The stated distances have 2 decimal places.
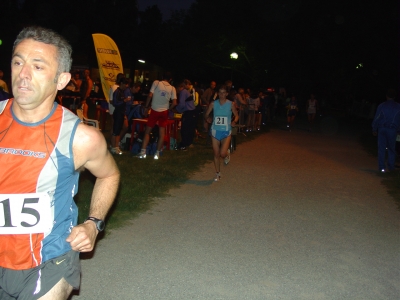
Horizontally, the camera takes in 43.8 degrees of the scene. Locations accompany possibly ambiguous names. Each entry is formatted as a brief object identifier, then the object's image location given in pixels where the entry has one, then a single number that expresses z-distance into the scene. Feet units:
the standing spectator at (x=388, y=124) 43.39
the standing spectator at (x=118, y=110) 43.49
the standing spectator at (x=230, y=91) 55.72
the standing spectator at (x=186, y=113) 51.93
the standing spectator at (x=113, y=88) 44.37
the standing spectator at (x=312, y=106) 93.15
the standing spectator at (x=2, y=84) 44.92
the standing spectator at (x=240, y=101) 65.00
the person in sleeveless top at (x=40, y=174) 8.18
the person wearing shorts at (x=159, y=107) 42.78
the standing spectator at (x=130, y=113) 46.60
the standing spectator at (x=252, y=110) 80.33
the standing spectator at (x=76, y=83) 57.40
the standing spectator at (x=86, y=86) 51.55
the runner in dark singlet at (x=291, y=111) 88.48
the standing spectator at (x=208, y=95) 59.61
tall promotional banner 51.90
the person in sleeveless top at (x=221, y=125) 35.73
